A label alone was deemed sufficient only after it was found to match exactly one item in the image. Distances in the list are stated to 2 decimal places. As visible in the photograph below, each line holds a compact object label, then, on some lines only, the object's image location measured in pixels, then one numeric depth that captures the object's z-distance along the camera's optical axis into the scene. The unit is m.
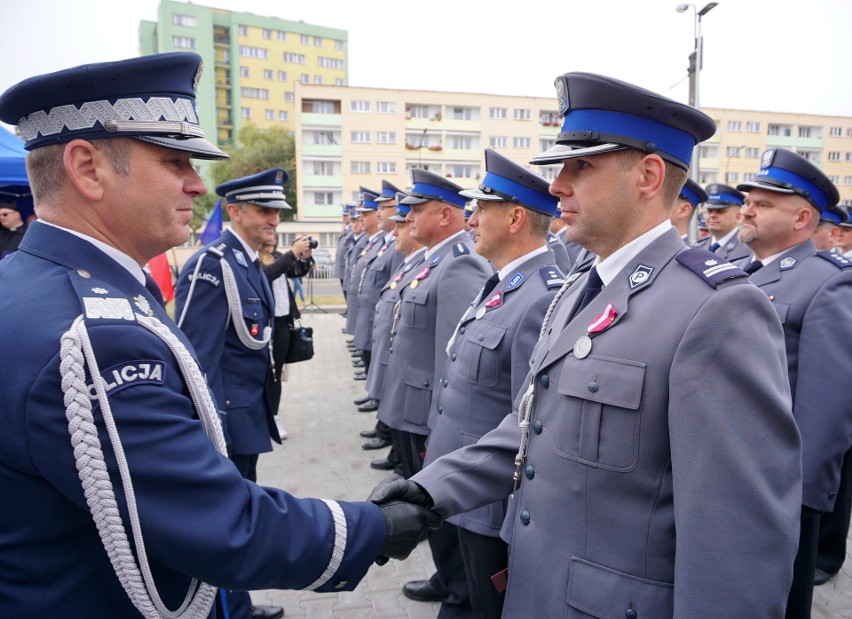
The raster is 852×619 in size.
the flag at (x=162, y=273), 7.28
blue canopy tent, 5.04
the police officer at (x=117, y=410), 1.32
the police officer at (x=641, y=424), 1.45
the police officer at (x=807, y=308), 3.04
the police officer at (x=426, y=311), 4.12
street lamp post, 13.69
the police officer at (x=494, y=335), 2.89
